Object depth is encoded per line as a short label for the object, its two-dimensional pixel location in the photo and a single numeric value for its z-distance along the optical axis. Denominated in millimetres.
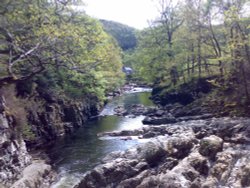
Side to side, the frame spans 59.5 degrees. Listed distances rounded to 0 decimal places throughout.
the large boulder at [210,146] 11303
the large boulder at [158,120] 21309
